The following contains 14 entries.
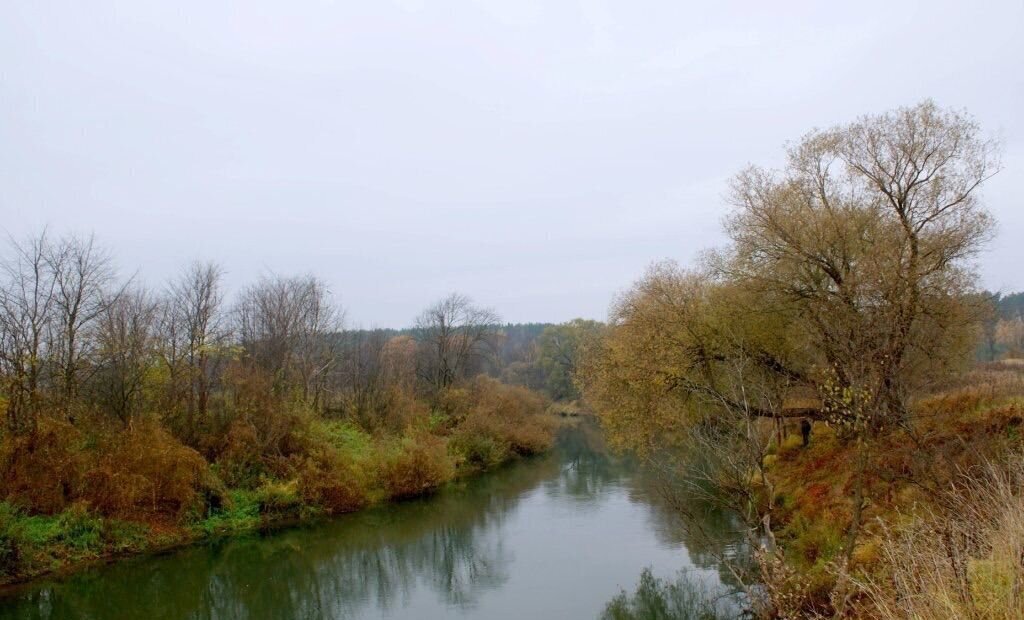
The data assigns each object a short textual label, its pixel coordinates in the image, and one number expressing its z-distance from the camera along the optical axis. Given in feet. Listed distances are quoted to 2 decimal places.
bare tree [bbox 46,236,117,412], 65.87
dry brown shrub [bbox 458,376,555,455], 116.57
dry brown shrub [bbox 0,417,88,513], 57.82
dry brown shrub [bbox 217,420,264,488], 75.25
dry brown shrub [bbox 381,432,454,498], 88.11
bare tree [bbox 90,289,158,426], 68.95
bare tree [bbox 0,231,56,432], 60.95
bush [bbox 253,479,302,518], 74.59
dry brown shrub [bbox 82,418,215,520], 61.57
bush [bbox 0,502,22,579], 51.52
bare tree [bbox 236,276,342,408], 96.68
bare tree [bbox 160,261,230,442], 77.97
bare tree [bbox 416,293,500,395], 142.31
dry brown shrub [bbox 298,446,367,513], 78.23
